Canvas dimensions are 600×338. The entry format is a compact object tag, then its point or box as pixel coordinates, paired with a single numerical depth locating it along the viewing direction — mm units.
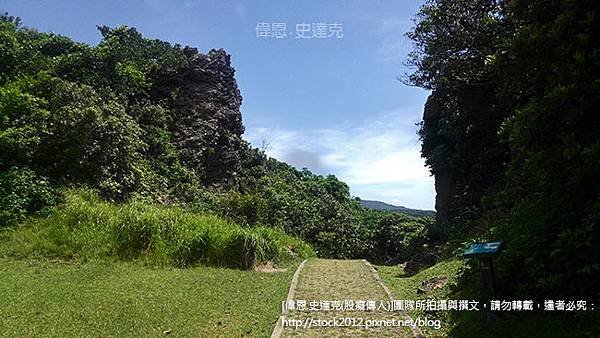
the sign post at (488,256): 5391
